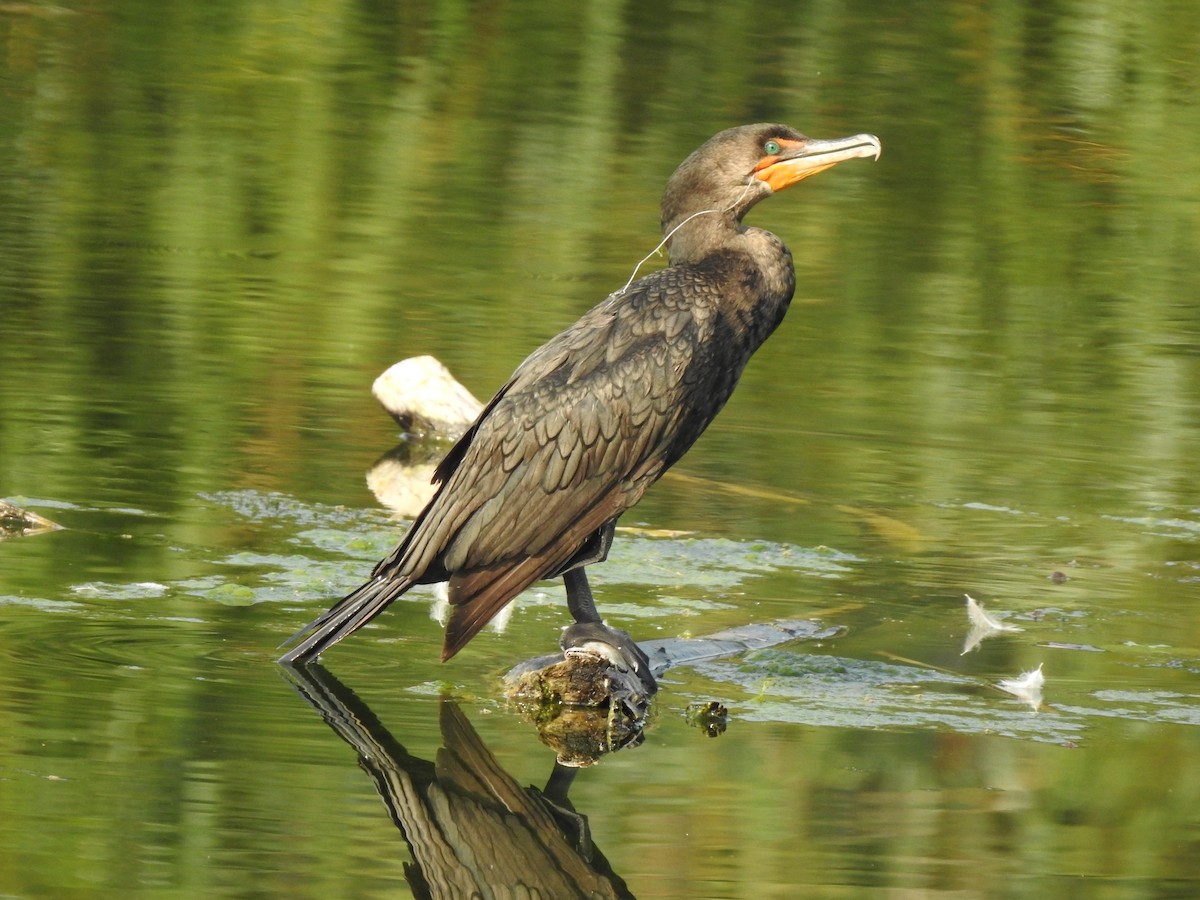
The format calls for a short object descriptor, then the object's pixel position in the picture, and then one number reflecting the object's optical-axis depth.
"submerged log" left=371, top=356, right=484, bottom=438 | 17.00
